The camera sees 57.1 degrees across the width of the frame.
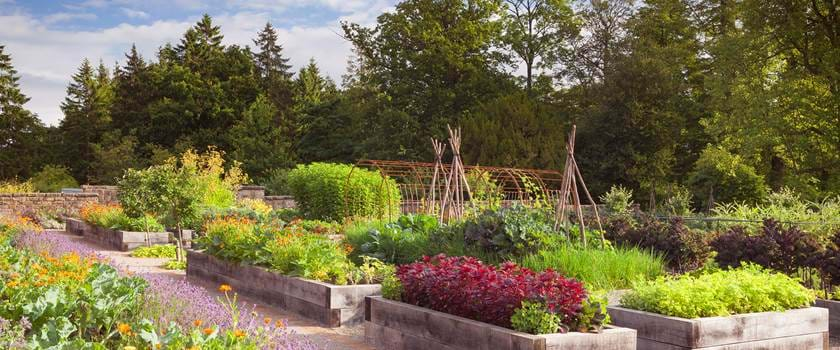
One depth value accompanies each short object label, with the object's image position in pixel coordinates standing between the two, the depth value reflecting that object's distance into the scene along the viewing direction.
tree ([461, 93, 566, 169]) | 24.80
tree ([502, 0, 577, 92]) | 28.05
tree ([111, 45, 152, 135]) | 36.00
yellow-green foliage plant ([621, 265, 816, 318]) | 5.23
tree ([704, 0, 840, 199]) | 19.31
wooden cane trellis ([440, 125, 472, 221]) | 10.44
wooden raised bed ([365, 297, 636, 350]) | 4.34
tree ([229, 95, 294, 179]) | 32.44
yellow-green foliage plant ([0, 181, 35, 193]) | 22.89
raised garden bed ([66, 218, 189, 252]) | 13.55
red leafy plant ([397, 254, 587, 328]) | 4.61
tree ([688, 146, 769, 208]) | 21.02
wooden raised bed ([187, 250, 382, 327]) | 6.58
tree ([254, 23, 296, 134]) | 37.44
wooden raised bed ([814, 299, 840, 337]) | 6.24
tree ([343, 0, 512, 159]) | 27.73
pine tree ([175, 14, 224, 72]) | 36.62
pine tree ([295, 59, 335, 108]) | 37.00
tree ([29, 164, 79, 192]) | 30.88
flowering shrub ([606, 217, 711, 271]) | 8.20
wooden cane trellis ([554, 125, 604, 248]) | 8.30
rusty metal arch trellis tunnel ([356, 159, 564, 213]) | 11.25
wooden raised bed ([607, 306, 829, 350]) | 4.96
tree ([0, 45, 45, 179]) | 34.72
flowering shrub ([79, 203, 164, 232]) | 14.32
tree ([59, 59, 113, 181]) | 35.25
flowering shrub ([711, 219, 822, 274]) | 7.20
